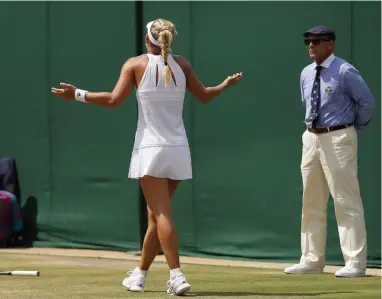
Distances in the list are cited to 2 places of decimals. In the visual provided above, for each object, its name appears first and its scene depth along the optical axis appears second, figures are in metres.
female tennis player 15.89
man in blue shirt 18.67
